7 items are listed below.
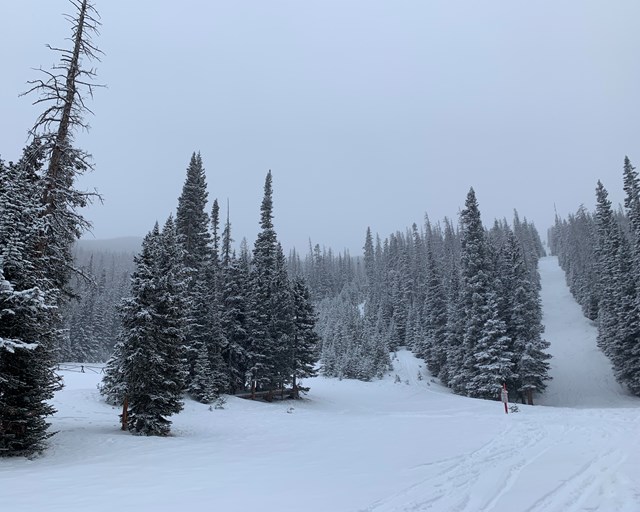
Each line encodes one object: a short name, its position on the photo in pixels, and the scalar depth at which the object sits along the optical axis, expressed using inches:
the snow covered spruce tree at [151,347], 673.6
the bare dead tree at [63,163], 548.4
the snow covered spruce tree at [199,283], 1167.0
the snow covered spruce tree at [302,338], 1499.8
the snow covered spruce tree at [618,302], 1475.1
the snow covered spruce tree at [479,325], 1449.3
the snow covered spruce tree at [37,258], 448.5
